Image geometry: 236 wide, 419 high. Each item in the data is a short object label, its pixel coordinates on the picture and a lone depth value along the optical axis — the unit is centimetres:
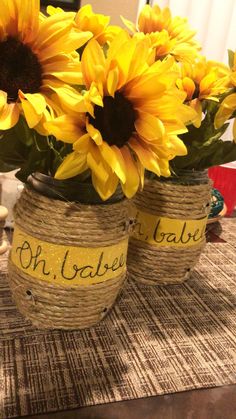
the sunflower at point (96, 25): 50
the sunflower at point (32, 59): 37
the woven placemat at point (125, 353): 44
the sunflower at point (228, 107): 56
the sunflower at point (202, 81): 58
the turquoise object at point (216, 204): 96
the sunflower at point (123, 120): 39
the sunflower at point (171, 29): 63
